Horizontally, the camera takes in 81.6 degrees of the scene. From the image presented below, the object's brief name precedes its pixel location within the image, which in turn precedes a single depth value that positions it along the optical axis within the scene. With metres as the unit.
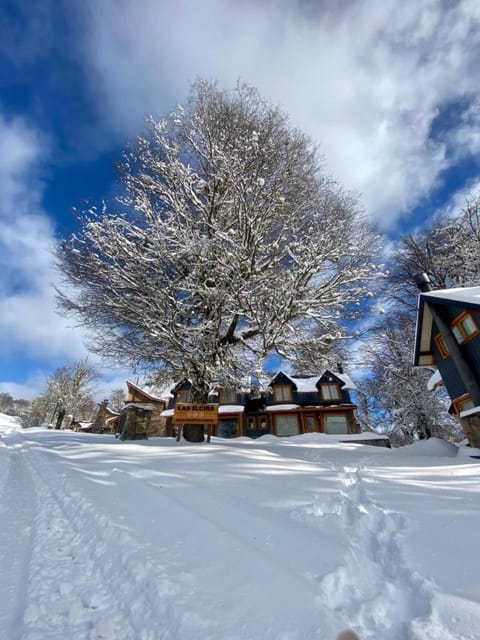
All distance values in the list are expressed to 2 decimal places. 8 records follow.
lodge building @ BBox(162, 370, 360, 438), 19.36
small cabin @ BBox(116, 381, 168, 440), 10.98
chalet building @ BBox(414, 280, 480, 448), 8.90
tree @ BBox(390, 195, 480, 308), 13.25
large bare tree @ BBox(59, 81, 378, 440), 7.10
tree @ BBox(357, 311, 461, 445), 16.88
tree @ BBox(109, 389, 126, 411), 38.97
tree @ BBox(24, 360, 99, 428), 29.72
